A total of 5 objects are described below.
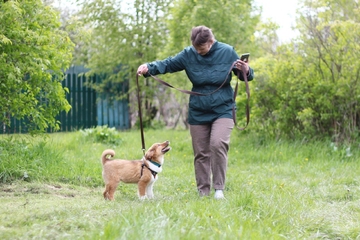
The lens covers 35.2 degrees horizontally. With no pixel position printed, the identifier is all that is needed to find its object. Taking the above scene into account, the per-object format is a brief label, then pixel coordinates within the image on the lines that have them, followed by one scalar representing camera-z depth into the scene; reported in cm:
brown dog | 686
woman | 669
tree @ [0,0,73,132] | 791
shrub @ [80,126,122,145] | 1313
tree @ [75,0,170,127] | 1800
